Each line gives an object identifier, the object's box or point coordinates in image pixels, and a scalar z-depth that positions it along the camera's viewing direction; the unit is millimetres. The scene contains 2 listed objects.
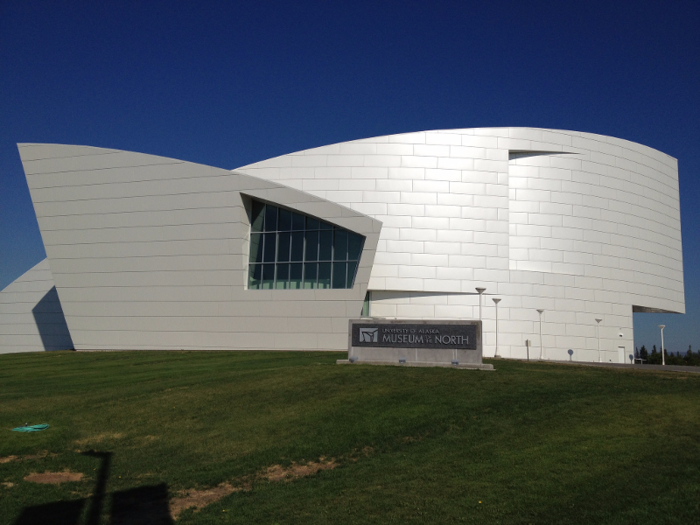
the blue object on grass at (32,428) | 15256
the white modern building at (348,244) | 35125
